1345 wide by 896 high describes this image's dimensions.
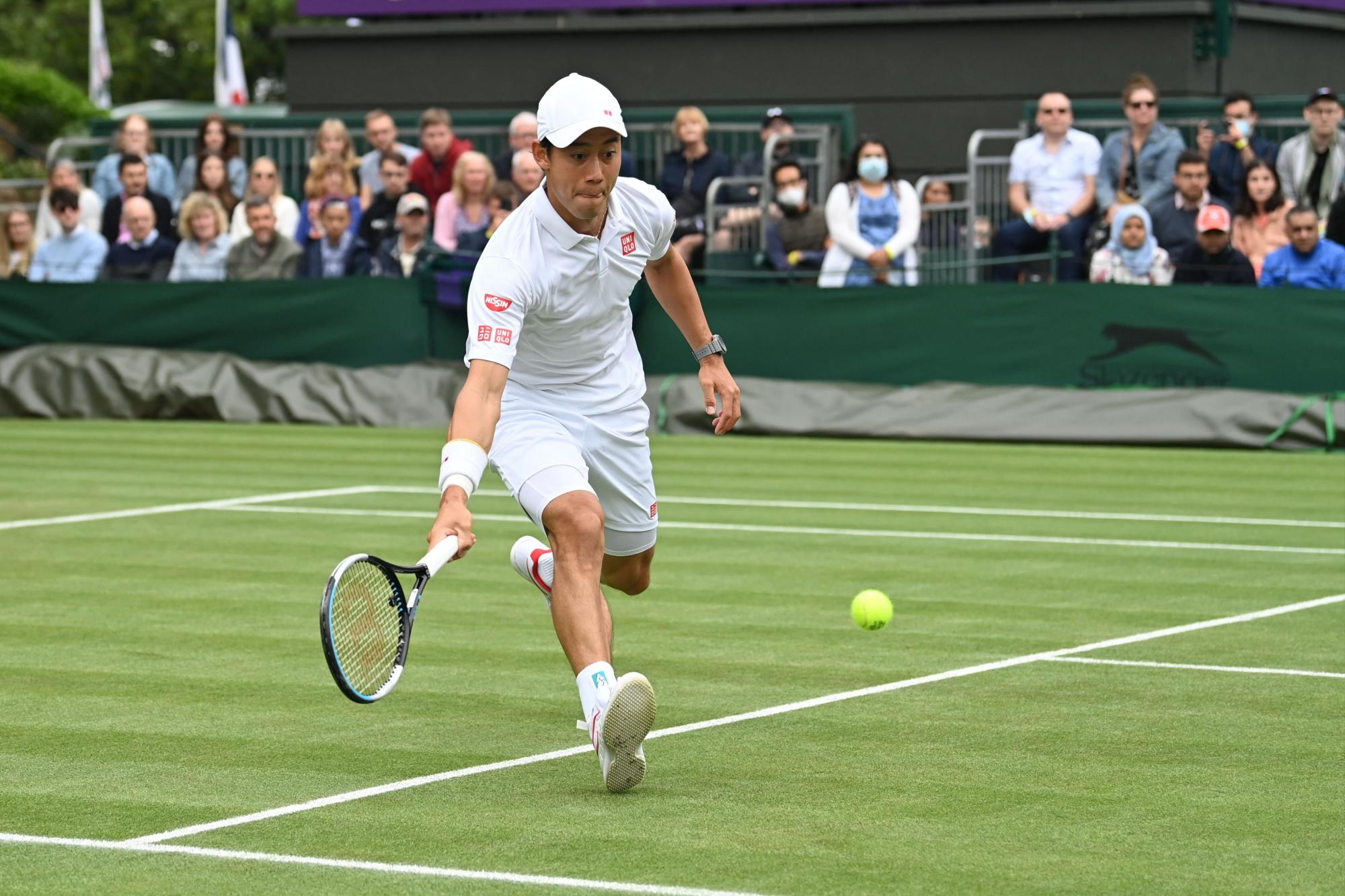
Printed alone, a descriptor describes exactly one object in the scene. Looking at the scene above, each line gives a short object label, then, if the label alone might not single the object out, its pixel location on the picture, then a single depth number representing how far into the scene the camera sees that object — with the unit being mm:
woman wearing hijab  17438
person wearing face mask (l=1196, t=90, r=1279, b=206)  17703
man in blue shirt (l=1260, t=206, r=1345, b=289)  16688
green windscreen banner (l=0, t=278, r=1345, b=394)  17047
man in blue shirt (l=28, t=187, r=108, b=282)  20547
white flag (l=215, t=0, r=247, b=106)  40156
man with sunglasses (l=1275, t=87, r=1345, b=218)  17344
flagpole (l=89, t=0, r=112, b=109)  45656
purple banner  26734
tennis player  5949
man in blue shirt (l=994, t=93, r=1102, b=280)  18219
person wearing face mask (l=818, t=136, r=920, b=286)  18250
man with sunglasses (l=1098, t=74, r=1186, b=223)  17906
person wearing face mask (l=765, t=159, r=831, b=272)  18812
